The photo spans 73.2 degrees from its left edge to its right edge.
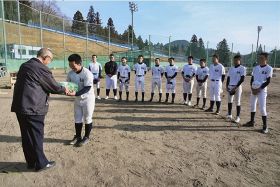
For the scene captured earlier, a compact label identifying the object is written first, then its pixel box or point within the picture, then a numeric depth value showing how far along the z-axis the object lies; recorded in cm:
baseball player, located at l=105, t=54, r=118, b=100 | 845
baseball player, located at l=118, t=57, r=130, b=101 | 846
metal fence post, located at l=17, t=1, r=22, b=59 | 1527
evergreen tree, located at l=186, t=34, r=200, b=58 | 2750
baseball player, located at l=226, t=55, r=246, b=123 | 608
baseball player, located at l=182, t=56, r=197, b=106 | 791
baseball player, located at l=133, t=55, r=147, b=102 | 846
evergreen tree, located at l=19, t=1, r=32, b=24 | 1734
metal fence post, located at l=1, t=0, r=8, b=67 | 1221
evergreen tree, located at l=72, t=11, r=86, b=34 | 2208
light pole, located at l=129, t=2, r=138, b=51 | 3631
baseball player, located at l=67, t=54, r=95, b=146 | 409
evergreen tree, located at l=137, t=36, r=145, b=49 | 2787
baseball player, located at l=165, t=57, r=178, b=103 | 823
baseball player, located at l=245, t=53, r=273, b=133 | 533
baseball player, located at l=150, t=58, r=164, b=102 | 846
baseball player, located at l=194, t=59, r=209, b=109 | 754
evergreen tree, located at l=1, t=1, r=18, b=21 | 1537
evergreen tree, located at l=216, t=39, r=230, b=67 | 2698
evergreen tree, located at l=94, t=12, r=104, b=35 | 2426
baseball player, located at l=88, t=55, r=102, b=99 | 838
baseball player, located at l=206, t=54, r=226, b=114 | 682
